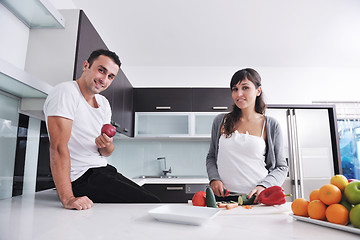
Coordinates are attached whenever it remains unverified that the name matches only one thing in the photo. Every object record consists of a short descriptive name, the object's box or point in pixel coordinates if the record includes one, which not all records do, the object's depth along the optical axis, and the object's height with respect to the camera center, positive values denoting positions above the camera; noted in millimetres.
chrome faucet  3564 -222
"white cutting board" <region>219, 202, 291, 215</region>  881 -211
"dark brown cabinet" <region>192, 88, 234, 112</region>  3393 +809
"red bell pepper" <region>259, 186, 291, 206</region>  1013 -175
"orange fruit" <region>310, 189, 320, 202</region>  766 -129
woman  1426 +49
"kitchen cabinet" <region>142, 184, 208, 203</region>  3037 -450
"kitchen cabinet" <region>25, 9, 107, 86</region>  1533 +678
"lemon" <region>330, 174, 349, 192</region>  726 -80
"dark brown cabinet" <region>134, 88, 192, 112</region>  3428 +819
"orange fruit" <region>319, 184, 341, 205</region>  699 -113
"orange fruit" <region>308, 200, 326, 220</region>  716 -163
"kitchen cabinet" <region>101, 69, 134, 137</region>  2456 +610
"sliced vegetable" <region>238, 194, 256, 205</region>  1041 -198
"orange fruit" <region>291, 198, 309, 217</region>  759 -166
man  1072 +85
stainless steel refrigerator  3281 +168
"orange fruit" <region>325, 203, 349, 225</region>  665 -164
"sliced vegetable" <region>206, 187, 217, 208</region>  935 -171
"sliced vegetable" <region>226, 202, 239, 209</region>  928 -195
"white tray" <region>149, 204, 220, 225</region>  686 -182
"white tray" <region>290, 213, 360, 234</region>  620 -194
